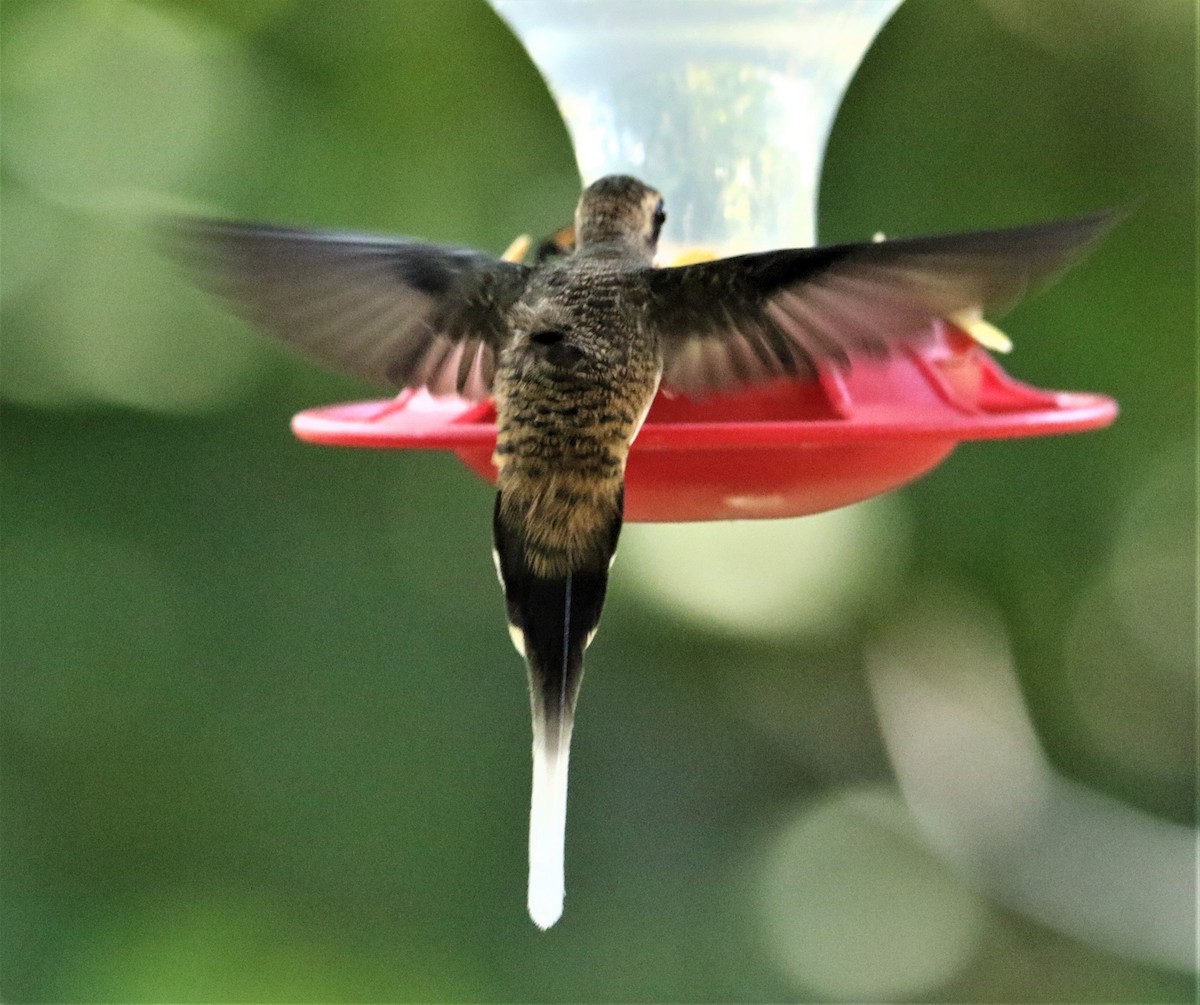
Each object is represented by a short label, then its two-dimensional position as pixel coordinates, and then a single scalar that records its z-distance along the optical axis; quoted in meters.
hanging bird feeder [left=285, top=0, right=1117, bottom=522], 4.22
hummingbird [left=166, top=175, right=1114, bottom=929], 4.22
